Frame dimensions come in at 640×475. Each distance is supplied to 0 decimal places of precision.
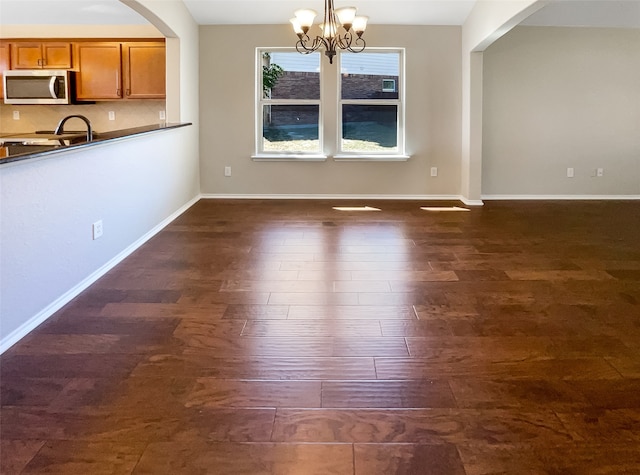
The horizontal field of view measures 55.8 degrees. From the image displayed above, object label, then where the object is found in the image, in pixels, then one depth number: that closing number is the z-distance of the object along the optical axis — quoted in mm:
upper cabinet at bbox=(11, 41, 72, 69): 7160
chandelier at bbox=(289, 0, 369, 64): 4992
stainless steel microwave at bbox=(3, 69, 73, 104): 7031
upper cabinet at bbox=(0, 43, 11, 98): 7199
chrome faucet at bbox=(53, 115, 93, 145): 3845
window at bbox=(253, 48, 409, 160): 7512
